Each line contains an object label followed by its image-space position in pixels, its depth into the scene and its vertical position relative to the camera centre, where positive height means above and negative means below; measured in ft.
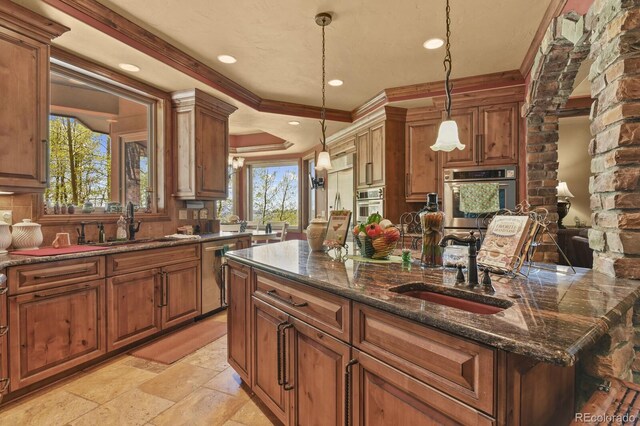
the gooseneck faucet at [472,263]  4.06 -0.66
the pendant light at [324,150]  8.17 +1.61
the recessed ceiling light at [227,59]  10.36 +4.78
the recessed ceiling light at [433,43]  9.40 +4.77
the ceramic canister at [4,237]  7.30 -0.58
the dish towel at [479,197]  12.03 +0.43
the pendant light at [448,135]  6.22 +1.39
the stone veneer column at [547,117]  7.86 +2.77
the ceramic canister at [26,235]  7.66 -0.56
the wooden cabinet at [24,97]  7.03 +2.52
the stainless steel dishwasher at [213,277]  11.33 -2.33
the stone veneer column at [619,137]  4.12 +0.91
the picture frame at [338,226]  6.75 -0.34
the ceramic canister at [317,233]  6.98 -0.49
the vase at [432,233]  5.16 -0.37
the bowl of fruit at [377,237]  5.84 -0.48
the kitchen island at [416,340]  2.59 -1.31
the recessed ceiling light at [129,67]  9.84 +4.30
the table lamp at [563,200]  16.39 +0.47
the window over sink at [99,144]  9.21 +2.07
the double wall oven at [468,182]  11.87 +0.82
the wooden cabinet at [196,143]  12.01 +2.48
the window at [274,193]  23.99 +1.25
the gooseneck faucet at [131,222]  10.26 -0.35
